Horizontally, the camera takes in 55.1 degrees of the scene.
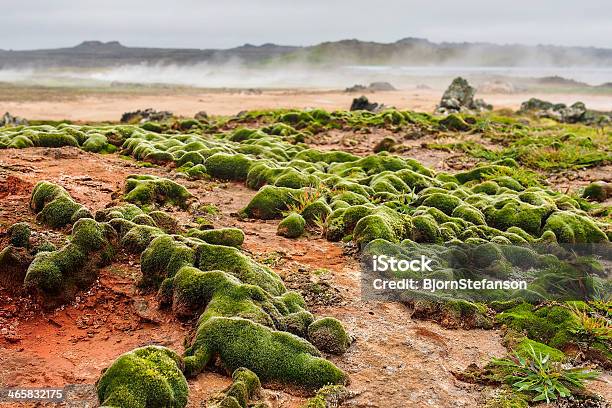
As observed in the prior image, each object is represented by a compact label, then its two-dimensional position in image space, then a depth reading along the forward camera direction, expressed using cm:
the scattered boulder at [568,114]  3750
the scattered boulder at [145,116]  3466
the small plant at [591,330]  812
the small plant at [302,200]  1280
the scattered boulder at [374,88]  8144
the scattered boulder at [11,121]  3244
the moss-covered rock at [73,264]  839
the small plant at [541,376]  683
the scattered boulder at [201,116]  3312
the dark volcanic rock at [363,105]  3981
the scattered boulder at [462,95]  4069
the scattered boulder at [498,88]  7997
